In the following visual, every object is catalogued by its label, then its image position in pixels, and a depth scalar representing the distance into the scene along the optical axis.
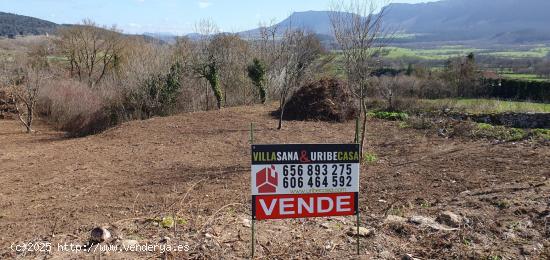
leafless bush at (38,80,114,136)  21.20
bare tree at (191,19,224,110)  20.33
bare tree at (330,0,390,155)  9.23
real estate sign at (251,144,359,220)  3.99
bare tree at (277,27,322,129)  14.70
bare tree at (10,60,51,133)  16.91
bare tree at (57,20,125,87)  34.72
